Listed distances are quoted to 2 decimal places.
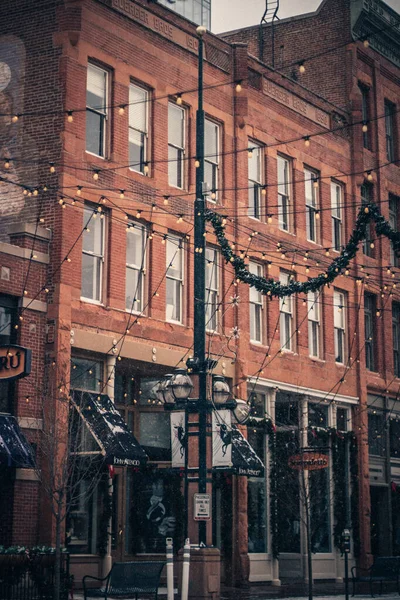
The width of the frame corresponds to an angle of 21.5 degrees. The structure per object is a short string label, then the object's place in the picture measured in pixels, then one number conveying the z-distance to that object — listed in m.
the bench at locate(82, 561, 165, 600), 18.20
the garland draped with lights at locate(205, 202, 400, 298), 20.11
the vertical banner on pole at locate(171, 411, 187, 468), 19.52
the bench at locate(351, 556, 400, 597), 24.88
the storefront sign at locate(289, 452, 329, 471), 23.00
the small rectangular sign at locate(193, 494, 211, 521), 17.69
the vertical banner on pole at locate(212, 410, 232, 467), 19.75
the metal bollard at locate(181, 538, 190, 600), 16.38
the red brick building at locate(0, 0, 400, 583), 23.80
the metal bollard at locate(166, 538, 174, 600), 15.88
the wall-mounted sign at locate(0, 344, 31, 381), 16.66
